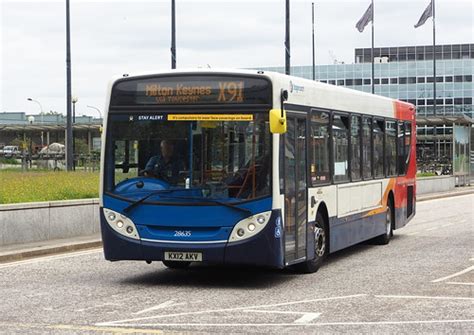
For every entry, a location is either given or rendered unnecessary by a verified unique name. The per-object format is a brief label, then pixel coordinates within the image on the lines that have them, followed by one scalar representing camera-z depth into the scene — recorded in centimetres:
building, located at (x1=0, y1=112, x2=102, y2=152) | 7569
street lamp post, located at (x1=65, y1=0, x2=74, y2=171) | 3909
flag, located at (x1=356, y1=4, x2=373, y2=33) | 6956
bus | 1241
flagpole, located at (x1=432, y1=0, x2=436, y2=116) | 7600
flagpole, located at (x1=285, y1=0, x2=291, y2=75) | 3806
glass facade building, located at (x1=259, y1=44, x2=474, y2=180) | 11319
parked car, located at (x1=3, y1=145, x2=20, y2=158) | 7269
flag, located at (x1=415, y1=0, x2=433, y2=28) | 7452
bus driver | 1265
